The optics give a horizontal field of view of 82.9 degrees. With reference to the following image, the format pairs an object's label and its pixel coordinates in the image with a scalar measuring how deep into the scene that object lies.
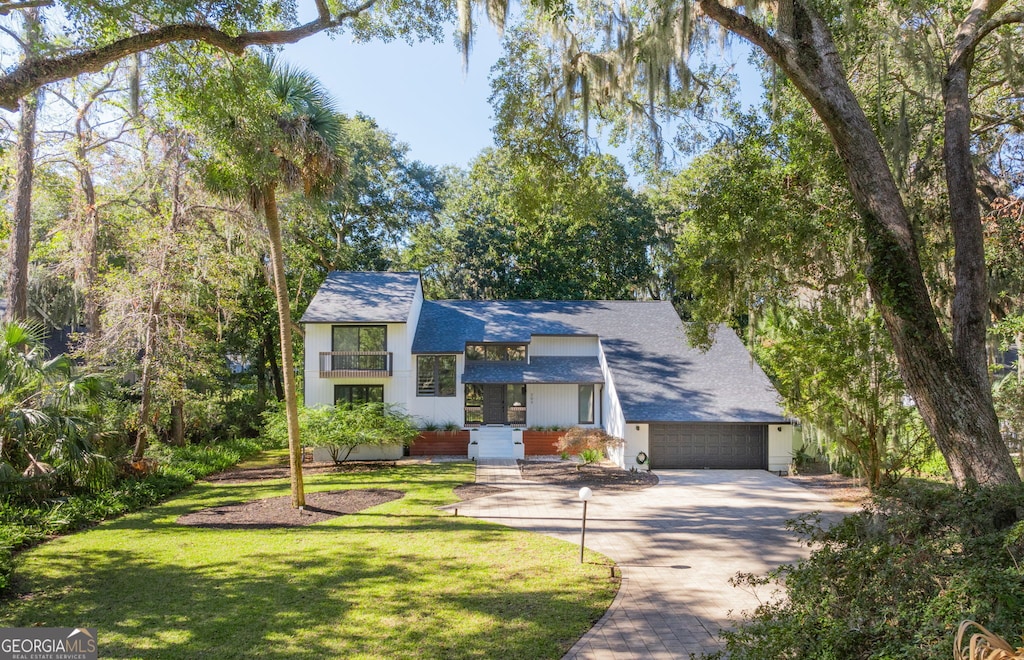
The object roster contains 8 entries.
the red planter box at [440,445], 21.31
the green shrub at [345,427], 17.70
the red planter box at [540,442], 21.38
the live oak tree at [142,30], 5.64
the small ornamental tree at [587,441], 17.99
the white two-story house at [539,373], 18.83
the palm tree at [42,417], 9.41
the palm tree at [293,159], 10.96
